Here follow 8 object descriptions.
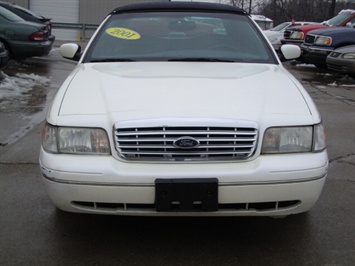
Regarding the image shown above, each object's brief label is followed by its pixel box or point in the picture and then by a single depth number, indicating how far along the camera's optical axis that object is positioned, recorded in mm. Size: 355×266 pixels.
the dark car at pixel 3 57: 8279
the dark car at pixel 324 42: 12141
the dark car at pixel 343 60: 10578
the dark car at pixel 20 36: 10969
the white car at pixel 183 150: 2490
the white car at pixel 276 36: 18447
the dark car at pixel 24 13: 12770
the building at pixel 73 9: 31094
